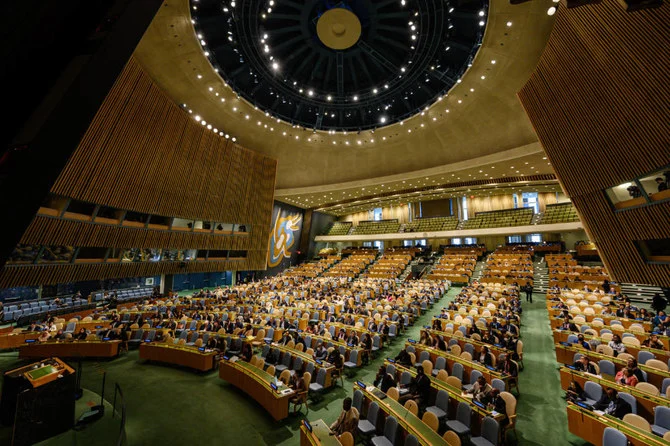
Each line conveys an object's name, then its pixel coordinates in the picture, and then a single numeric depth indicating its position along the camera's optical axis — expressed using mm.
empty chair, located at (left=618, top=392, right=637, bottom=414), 5008
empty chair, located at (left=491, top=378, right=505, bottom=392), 5711
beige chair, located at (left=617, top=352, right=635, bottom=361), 6922
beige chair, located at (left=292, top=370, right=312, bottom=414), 6230
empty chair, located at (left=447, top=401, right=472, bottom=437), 4805
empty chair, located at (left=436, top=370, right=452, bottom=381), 6215
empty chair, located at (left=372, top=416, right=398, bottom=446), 4598
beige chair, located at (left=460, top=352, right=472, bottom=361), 7020
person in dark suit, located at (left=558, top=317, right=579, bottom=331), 9094
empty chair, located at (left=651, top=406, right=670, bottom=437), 4572
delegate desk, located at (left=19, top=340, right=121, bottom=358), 9344
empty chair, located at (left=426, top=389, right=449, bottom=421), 5328
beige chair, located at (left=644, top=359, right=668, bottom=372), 6330
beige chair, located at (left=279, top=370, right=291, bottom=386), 6590
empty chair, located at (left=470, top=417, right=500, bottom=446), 4457
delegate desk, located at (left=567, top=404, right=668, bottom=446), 4098
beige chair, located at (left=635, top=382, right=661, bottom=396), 5248
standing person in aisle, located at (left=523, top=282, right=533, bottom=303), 15172
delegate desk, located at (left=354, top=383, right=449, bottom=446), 4141
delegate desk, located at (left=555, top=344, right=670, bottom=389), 6168
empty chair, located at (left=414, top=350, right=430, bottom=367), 7410
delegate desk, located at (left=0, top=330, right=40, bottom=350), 10141
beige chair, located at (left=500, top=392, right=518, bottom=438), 4988
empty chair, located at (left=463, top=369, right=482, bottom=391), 6254
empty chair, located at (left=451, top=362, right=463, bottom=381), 6613
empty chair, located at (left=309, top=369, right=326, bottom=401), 6574
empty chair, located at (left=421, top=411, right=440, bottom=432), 4625
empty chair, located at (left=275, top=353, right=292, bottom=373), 7802
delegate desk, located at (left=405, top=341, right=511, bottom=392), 6199
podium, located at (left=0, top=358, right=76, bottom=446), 5141
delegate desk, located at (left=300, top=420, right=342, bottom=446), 4385
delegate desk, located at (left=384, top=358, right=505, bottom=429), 4920
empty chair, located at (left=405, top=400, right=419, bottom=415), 5012
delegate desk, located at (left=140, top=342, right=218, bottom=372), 8398
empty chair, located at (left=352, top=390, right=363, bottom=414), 5688
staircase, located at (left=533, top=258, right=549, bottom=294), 17764
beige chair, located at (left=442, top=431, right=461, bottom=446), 4105
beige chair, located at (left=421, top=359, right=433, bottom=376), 6797
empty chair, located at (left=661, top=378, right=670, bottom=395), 5484
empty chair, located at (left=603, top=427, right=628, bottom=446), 4066
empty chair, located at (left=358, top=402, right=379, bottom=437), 5012
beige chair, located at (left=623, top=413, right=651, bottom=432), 4372
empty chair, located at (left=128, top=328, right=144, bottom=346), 10195
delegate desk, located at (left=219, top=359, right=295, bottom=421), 5941
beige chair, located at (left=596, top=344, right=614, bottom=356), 7236
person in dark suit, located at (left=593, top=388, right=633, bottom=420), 4988
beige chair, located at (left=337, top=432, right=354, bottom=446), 4387
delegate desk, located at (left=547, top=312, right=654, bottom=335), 9267
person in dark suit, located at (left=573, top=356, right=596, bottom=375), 6340
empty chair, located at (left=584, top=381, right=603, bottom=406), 5594
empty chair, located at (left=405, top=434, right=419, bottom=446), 4085
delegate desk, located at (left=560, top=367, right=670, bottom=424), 4989
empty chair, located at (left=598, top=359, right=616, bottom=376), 6566
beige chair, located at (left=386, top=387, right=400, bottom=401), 5598
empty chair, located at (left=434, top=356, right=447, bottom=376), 6980
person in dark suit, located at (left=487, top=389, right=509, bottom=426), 4867
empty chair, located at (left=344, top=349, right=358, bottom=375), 7840
